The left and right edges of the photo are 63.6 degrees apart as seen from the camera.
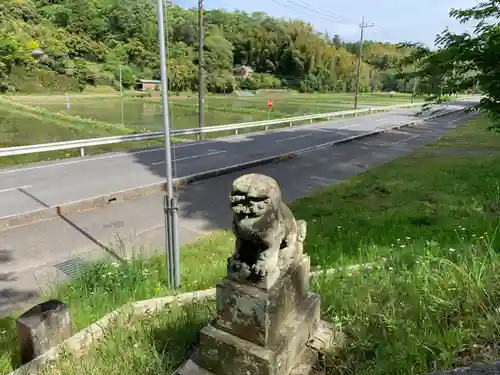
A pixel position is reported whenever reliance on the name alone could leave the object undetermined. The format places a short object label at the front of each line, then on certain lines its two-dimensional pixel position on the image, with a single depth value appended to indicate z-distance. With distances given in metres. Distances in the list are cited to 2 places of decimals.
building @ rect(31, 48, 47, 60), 52.88
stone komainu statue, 2.53
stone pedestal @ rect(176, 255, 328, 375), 2.63
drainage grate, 5.80
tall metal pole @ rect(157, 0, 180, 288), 5.00
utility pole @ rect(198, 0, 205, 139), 18.75
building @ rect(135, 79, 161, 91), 58.47
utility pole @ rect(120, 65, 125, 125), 30.56
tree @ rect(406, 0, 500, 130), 5.90
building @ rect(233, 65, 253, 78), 77.66
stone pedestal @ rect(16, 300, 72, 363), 3.51
